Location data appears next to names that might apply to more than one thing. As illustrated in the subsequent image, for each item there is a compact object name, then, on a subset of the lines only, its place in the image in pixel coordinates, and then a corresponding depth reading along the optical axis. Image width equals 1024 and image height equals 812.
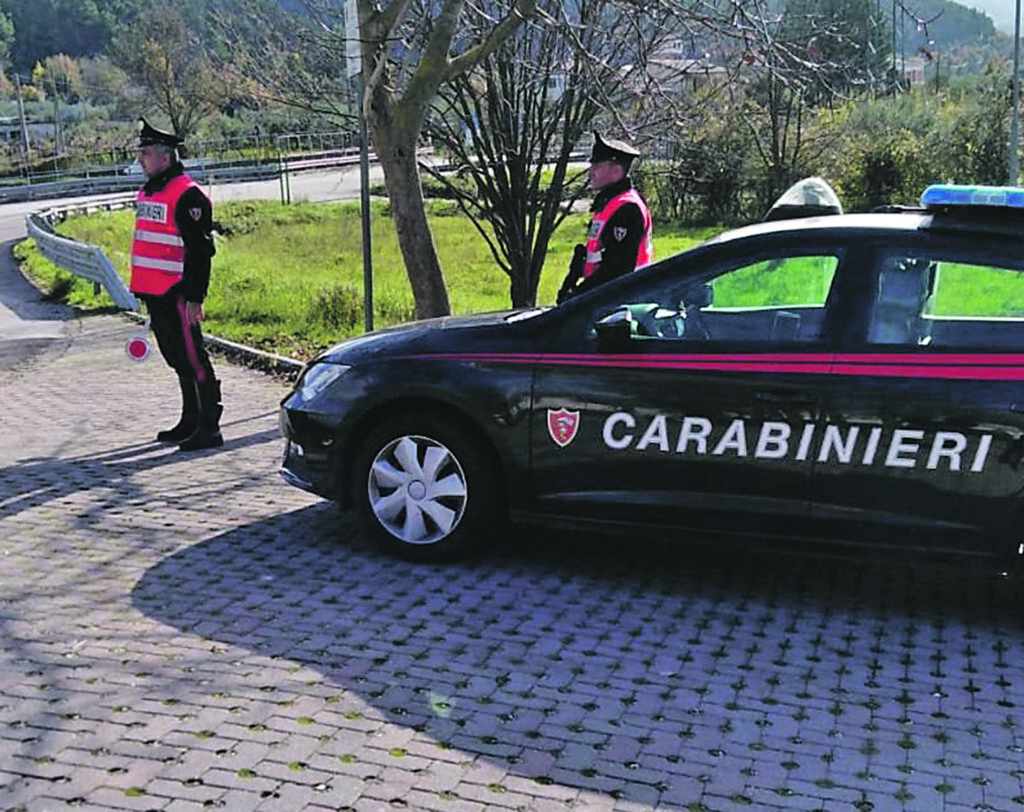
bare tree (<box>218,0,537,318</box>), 8.60
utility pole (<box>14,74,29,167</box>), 67.62
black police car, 4.67
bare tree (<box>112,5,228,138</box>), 55.44
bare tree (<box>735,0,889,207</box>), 8.94
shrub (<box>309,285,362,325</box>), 13.44
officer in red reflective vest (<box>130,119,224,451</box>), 7.67
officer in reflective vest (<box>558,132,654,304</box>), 6.80
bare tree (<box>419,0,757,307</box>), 10.92
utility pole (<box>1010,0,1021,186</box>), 15.90
